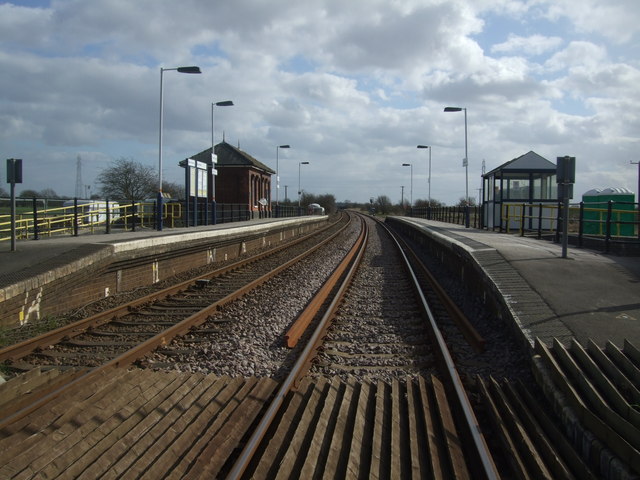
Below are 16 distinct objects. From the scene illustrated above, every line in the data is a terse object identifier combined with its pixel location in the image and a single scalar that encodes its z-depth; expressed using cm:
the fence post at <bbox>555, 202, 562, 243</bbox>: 1552
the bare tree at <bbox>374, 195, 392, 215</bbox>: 10531
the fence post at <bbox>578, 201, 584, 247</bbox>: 1377
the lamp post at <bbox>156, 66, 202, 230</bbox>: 2048
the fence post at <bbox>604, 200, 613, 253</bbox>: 1234
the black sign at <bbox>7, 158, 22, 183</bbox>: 1117
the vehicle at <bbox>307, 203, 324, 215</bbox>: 6967
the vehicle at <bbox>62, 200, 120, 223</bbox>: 2837
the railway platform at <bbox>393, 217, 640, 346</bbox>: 642
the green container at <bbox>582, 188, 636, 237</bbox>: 1958
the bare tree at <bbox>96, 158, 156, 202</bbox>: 4562
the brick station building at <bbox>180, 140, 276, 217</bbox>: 4450
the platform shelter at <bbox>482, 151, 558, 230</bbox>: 2347
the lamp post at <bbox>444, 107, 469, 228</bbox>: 2858
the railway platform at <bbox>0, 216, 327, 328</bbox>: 798
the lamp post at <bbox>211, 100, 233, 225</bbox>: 2767
